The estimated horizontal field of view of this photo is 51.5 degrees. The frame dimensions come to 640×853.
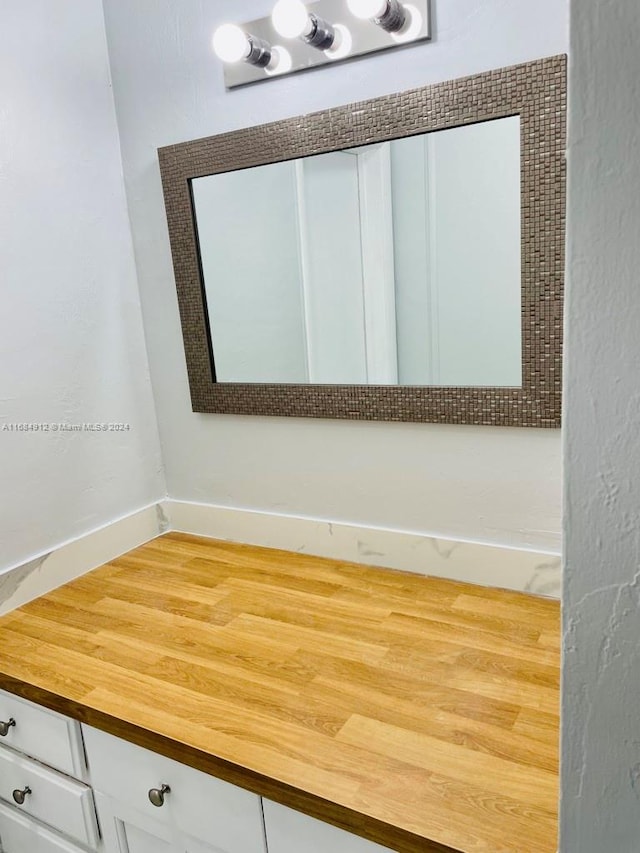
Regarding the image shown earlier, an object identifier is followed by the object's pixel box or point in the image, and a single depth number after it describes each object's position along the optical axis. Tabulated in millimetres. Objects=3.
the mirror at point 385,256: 1229
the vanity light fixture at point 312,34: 1237
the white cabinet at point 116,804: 978
